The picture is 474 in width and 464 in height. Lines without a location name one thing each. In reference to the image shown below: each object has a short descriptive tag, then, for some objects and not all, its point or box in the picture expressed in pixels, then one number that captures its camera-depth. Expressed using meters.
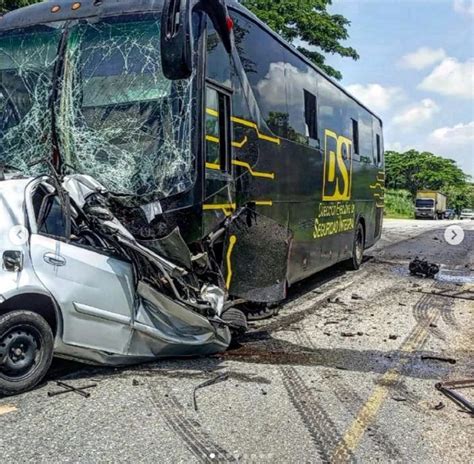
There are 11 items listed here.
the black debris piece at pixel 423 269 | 11.52
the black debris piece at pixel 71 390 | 4.54
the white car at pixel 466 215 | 73.84
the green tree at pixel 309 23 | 21.62
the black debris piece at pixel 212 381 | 4.78
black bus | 5.21
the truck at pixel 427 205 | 59.03
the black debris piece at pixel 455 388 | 4.54
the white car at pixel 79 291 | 4.37
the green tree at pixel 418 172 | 87.94
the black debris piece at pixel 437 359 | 5.81
